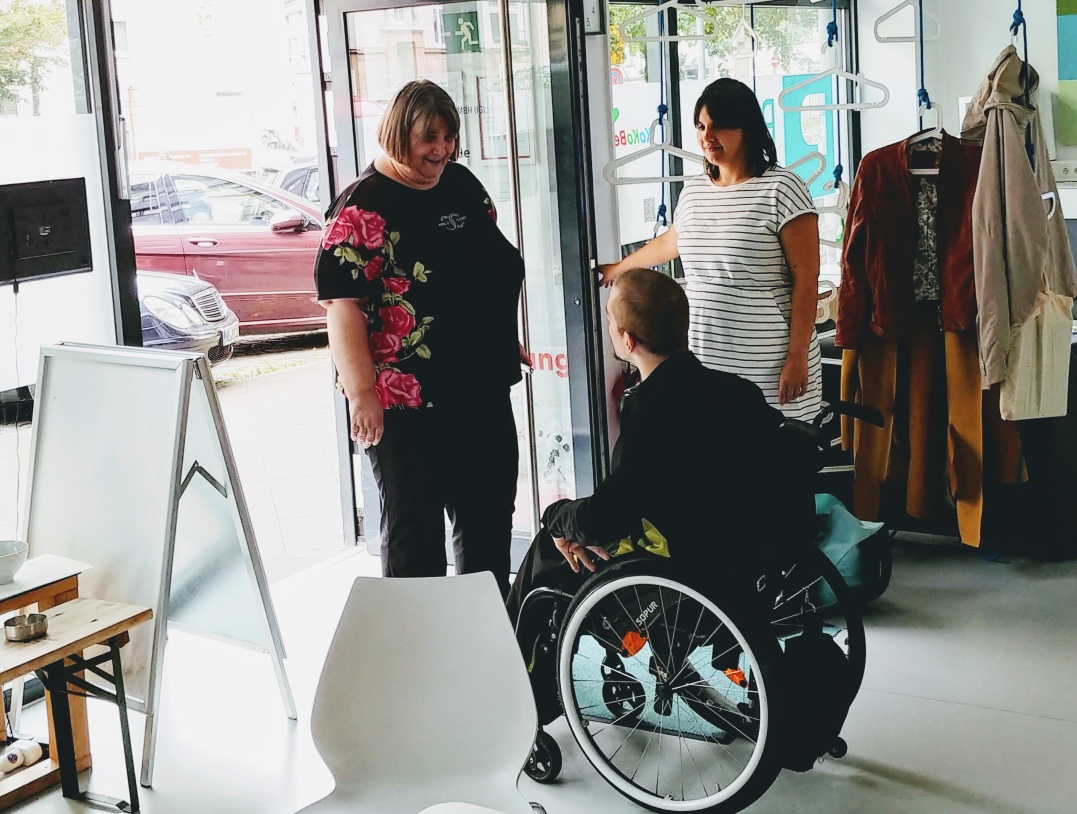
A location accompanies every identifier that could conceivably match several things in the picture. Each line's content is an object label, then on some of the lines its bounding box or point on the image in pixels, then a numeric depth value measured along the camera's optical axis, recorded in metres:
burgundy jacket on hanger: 3.25
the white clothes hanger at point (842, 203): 3.42
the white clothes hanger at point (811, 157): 3.35
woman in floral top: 2.55
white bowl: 2.38
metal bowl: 2.23
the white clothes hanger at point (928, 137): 3.26
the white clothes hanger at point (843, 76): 3.40
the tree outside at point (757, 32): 4.84
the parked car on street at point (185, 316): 6.88
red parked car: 7.61
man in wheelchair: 2.15
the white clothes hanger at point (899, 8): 3.40
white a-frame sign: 2.52
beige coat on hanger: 3.15
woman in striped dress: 2.85
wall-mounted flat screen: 2.72
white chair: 1.77
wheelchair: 2.09
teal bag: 3.09
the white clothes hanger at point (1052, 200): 3.36
